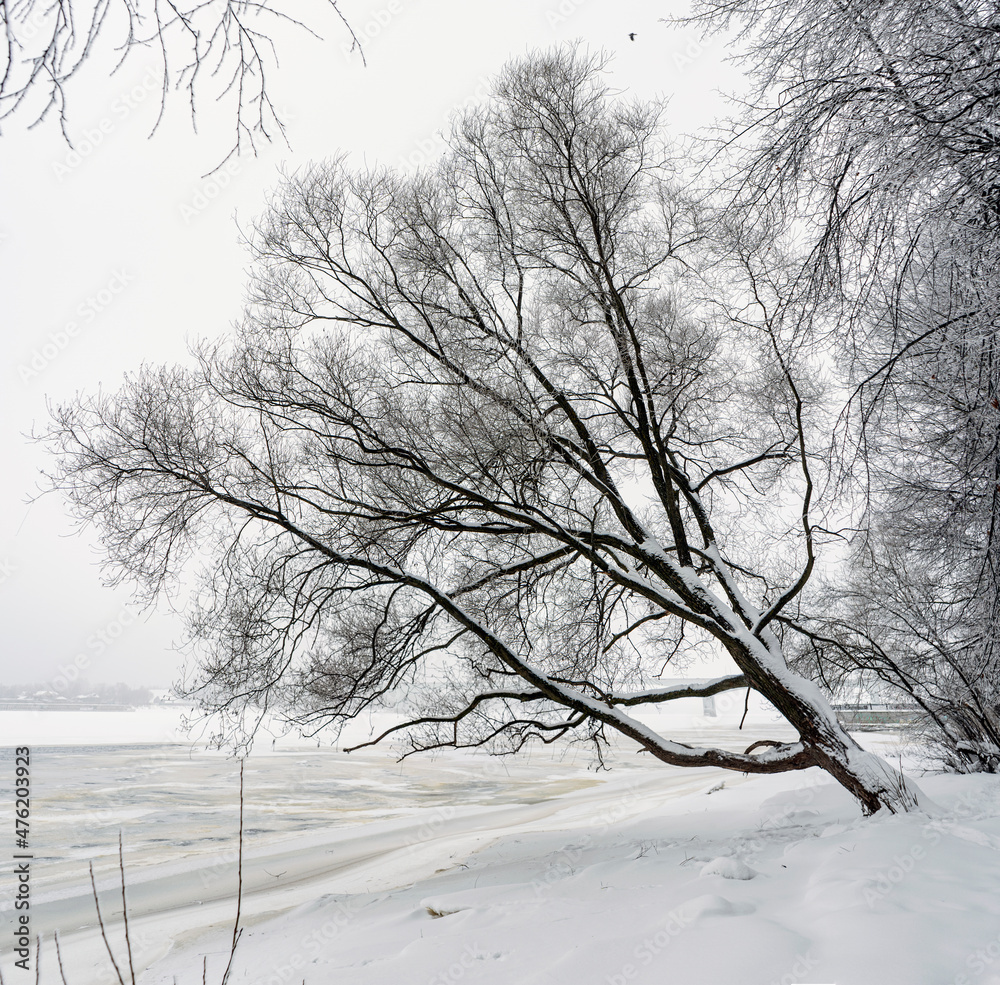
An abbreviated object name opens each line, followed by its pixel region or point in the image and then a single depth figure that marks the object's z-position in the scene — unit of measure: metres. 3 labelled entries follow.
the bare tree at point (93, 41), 1.38
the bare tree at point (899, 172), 3.14
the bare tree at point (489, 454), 7.02
